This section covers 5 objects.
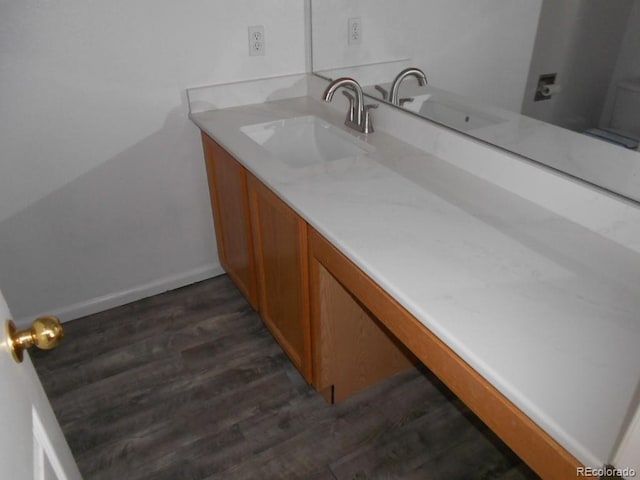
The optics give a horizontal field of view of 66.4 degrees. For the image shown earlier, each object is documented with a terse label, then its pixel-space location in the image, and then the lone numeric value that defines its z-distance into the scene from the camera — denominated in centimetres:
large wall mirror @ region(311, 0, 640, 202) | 105
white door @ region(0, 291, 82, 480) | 57
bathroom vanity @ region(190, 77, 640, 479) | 79
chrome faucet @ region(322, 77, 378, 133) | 181
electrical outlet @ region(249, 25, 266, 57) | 204
